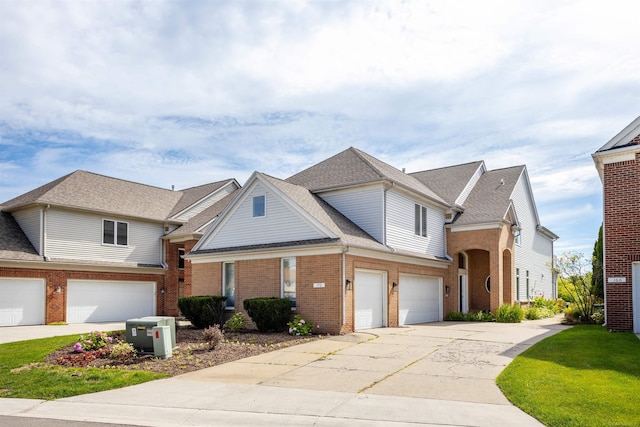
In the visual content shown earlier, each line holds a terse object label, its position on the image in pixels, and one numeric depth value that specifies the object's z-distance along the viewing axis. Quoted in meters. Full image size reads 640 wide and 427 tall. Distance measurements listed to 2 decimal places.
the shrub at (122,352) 14.03
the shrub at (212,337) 15.34
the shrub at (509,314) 24.98
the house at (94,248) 25.94
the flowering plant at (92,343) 15.34
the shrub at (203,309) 21.12
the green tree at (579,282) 23.16
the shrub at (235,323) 20.45
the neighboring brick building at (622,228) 18.41
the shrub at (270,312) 19.34
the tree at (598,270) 25.36
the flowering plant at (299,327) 18.95
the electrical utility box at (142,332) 14.62
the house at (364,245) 19.78
